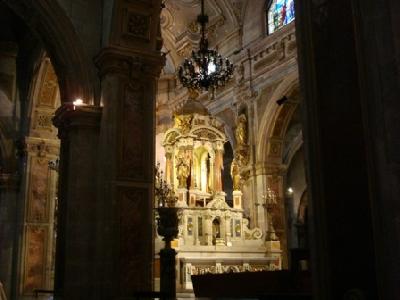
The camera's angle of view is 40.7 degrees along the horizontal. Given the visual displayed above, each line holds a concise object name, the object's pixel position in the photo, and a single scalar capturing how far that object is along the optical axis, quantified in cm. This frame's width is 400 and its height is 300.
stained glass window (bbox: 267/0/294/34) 1847
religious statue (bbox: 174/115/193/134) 1622
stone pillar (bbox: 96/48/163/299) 782
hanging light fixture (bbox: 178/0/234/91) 1507
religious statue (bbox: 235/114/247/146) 1900
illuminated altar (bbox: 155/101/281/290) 1401
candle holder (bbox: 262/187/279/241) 1727
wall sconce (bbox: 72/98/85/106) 851
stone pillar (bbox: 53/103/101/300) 808
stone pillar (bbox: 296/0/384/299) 360
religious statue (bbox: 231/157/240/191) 1662
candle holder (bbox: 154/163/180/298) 764
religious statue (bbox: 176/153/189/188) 1570
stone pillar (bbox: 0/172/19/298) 1273
